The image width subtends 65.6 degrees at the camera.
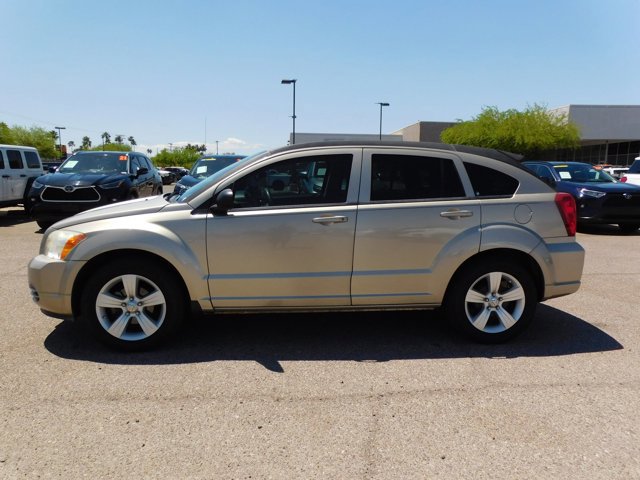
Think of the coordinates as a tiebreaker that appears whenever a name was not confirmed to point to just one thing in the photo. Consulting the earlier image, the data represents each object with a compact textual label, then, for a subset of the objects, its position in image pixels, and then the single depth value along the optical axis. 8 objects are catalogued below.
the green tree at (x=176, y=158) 98.25
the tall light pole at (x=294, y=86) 33.19
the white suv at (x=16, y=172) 12.60
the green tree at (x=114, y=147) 79.48
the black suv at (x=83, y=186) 10.46
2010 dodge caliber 3.95
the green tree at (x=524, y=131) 46.41
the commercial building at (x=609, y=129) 49.47
